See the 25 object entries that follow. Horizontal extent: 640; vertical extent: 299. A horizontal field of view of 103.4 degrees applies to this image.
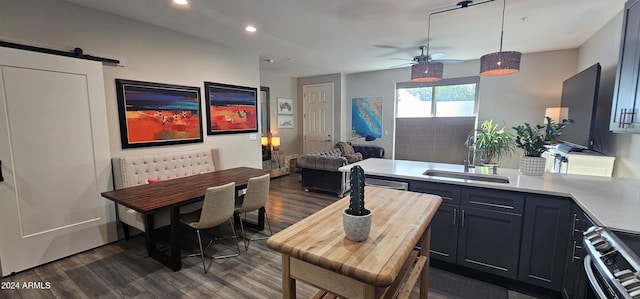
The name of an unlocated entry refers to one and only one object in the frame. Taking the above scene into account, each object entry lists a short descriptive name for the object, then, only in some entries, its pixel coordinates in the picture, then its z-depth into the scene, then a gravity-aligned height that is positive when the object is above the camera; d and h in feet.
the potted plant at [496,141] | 14.33 -0.89
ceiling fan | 12.66 +3.52
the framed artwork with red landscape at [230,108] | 13.60 +0.99
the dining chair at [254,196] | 9.23 -2.61
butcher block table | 3.02 -1.65
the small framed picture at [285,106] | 23.08 +1.84
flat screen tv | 10.23 +0.85
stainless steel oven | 2.90 -1.81
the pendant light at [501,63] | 7.84 +1.99
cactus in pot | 3.57 -1.27
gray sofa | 15.80 -3.09
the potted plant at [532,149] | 7.88 -0.72
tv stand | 9.70 -1.42
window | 18.61 +2.20
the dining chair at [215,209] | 7.86 -2.69
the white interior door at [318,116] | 23.62 +0.91
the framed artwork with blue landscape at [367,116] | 22.16 +0.88
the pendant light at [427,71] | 10.13 +2.20
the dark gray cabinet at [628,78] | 5.85 +1.21
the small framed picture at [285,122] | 23.15 +0.36
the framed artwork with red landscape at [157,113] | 10.43 +0.54
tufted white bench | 9.46 -1.92
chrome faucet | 8.61 -0.96
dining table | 7.55 -2.29
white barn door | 7.65 -1.14
